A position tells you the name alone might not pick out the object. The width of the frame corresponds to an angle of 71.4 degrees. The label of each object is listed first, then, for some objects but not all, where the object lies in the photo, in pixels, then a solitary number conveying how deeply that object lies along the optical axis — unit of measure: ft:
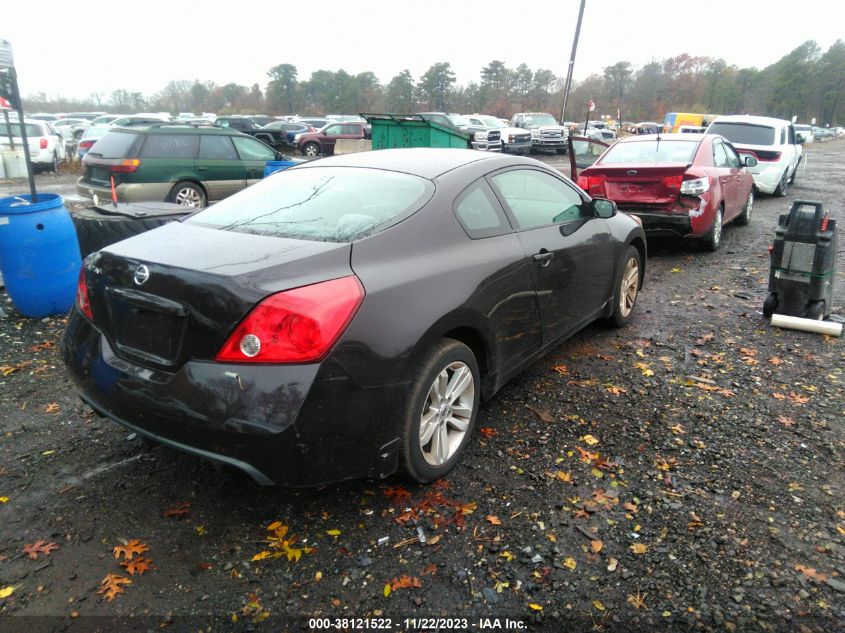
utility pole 68.03
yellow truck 108.06
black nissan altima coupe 7.49
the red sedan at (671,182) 24.11
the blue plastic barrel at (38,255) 16.52
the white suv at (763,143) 41.11
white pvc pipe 16.38
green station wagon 31.73
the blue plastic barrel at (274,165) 31.48
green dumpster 50.31
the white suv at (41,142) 58.49
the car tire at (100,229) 19.20
